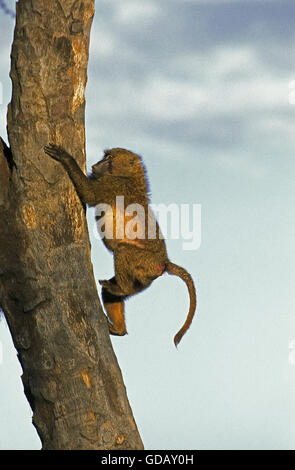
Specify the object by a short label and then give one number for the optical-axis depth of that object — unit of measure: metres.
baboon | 13.31
